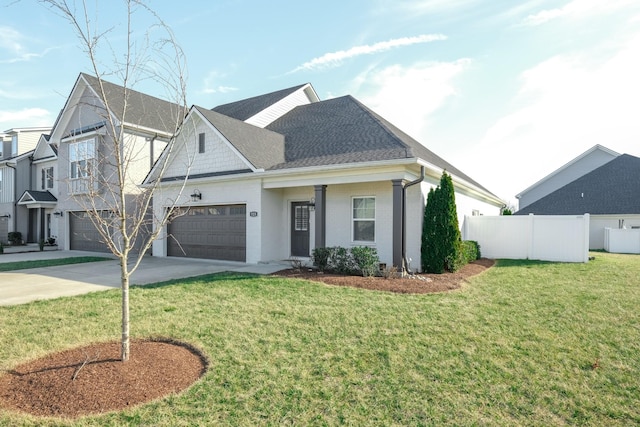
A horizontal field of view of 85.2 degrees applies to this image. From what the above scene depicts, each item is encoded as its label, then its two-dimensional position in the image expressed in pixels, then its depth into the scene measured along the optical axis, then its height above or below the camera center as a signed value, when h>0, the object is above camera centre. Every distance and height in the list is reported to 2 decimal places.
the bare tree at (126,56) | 3.99 +1.97
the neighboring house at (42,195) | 21.84 +0.93
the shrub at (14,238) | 22.78 -1.86
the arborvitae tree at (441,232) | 10.43 -0.61
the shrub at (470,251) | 11.46 -1.43
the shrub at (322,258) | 10.31 -1.39
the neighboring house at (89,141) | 16.50 +3.46
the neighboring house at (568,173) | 26.69 +3.20
